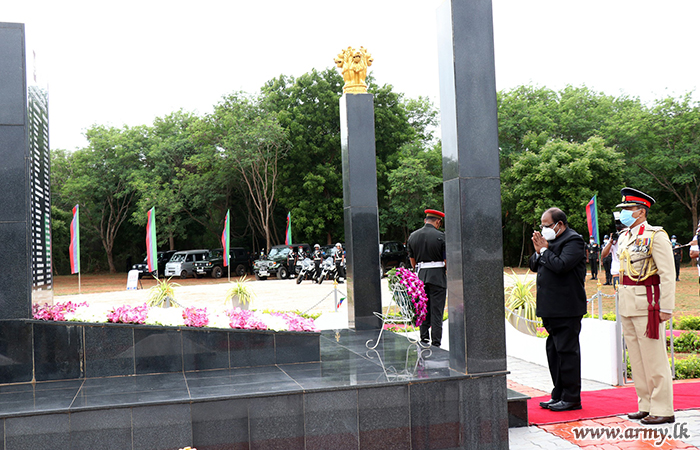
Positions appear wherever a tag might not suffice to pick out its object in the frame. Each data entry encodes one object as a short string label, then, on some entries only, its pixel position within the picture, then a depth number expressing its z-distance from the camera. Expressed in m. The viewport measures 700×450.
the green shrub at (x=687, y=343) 7.92
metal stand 6.09
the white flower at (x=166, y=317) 5.39
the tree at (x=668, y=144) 28.58
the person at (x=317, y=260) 23.44
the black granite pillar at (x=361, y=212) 8.16
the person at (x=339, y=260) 22.62
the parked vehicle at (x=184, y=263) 28.56
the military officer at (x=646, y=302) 4.69
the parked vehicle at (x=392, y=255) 26.58
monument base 3.97
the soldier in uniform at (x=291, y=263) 25.66
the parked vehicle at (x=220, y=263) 28.86
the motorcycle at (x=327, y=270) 22.67
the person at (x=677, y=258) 18.94
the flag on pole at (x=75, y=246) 15.64
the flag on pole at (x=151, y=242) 16.23
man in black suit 5.20
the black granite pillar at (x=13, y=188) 5.09
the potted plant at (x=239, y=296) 11.29
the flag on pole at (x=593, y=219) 17.66
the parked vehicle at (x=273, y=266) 25.75
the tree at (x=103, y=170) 32.78
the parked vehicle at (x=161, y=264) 28.70
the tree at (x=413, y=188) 29.83
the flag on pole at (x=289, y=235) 28.71
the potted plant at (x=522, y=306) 8.43
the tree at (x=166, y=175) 31.28
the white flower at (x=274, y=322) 5.66
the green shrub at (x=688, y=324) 9.61
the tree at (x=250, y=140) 29.94
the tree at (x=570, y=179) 27.27
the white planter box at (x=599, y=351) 6.23
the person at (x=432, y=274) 7.24
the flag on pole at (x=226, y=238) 21.29
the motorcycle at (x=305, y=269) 22.81
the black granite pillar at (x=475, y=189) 4.57
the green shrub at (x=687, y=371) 6.54
